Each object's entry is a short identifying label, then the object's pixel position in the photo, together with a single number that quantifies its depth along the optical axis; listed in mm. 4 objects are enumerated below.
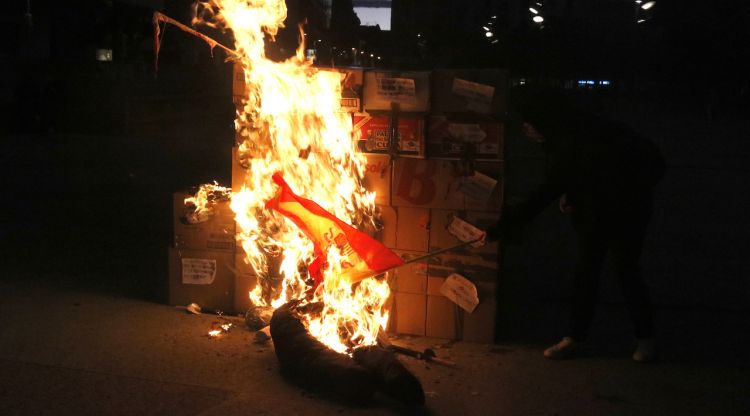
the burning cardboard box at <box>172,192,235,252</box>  6164
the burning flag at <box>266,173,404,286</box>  5348
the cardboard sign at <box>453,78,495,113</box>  5332
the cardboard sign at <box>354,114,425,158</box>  5562
